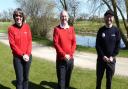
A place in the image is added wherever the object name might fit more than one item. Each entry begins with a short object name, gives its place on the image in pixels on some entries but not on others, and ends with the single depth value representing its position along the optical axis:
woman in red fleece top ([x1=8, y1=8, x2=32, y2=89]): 2.64
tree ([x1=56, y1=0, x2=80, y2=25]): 12.30
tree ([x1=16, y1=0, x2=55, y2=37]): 13.48
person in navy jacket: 2.62
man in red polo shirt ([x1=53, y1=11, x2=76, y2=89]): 2.64
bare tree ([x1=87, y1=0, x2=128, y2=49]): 8.42
